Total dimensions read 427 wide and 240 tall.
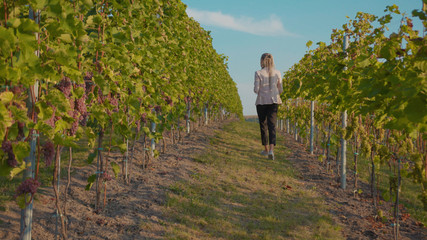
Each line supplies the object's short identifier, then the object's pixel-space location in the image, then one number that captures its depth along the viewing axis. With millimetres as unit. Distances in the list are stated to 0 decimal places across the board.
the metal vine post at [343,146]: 6969
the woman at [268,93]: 7160
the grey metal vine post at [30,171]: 2400
